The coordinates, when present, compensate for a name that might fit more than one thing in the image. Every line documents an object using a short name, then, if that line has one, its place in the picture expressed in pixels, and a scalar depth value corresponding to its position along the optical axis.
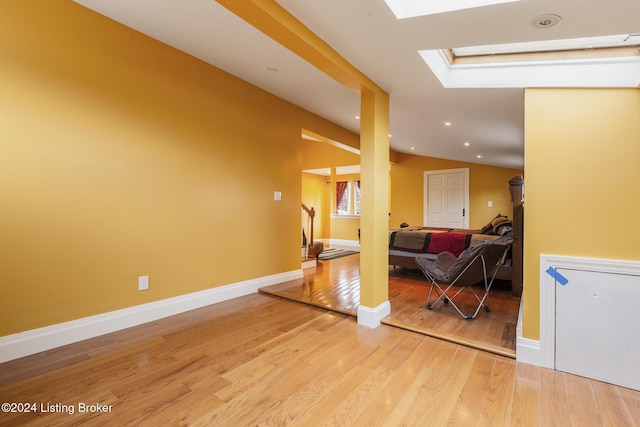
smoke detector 1.60
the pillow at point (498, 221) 4.47
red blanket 4.38
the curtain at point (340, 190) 9.56
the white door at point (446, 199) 7.05
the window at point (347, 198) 9.33
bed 3.55
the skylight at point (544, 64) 1.91
